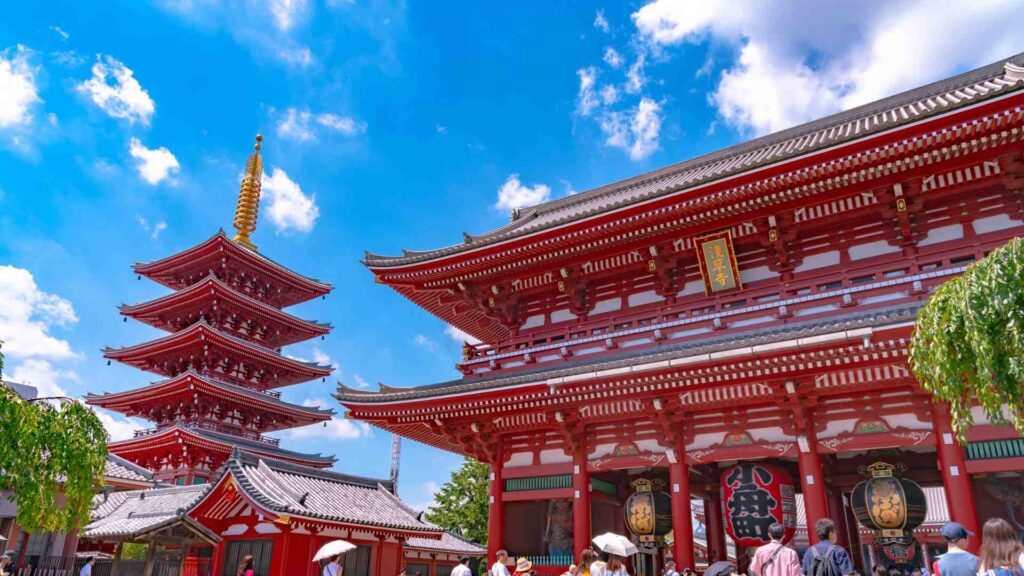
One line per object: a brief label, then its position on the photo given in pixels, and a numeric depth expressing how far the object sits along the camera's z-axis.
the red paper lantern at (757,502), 13.37
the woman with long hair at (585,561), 10.62
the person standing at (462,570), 11.66
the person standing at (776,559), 7.43
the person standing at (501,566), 11.37
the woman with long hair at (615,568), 9.57
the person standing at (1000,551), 5.29
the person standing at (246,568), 12.52
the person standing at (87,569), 17.72
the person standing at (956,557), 5.62
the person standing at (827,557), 7.02
